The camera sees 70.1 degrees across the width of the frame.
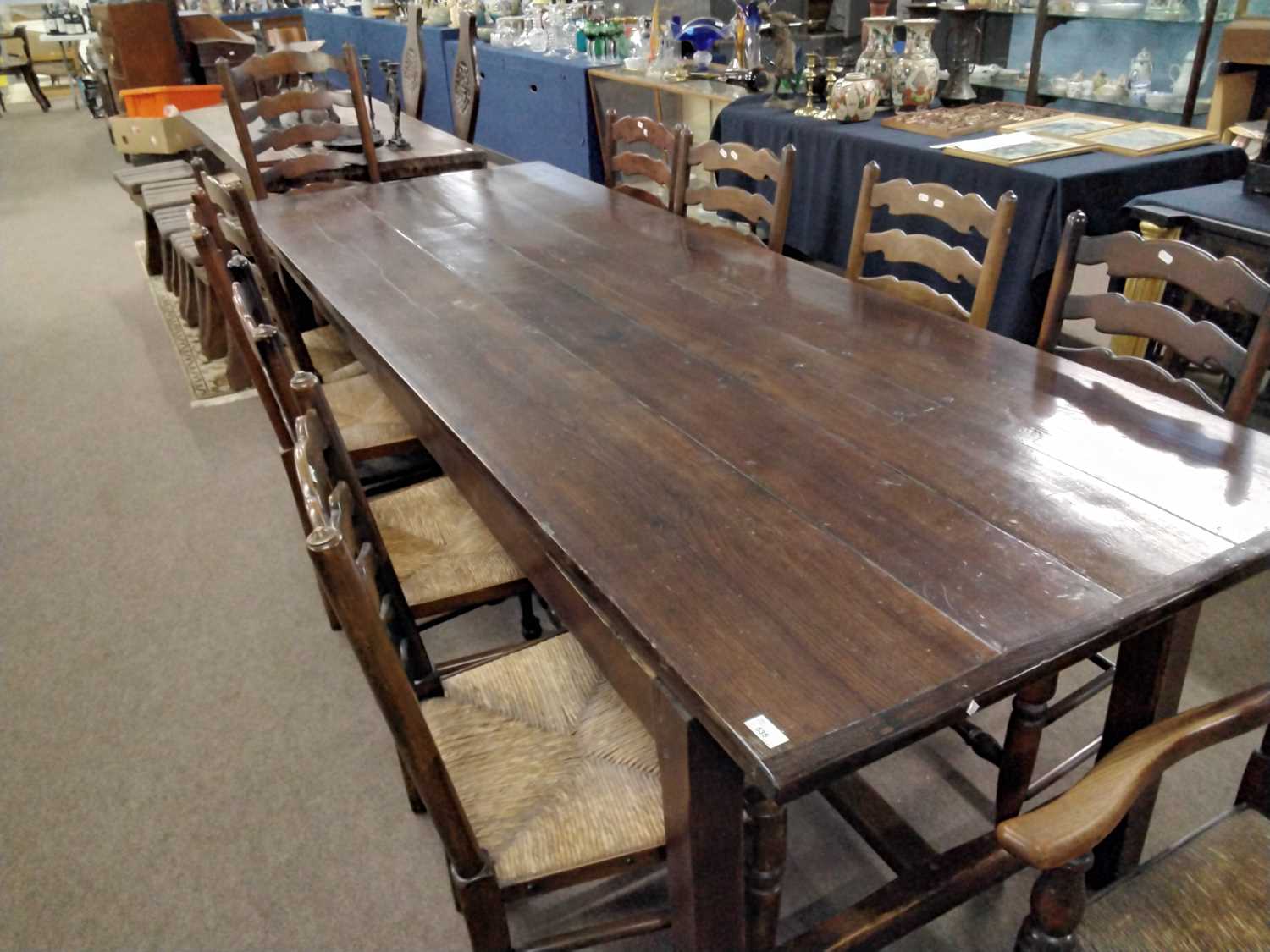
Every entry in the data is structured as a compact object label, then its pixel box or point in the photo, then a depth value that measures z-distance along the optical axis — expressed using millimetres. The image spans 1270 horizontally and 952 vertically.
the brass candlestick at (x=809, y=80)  3441
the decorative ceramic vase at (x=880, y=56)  3205
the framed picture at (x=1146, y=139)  2529
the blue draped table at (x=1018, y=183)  2416
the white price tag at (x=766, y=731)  750
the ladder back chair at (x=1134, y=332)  1278
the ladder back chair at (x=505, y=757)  905
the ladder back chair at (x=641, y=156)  2371
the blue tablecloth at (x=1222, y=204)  2051
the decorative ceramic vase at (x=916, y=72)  3215
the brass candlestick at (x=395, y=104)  2963
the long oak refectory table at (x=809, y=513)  831
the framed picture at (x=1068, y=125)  2791
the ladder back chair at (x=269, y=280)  1980
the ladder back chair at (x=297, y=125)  2832
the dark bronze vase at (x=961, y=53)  3291
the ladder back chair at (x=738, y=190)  2039
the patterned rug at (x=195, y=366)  3182
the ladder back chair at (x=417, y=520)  1365
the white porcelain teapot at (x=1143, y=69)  3578
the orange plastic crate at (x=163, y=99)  5633
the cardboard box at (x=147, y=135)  5246
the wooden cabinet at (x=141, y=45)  6156
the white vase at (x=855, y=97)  3135
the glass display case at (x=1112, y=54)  3395
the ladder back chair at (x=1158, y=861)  731
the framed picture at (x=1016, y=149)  2531
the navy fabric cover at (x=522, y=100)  4586
